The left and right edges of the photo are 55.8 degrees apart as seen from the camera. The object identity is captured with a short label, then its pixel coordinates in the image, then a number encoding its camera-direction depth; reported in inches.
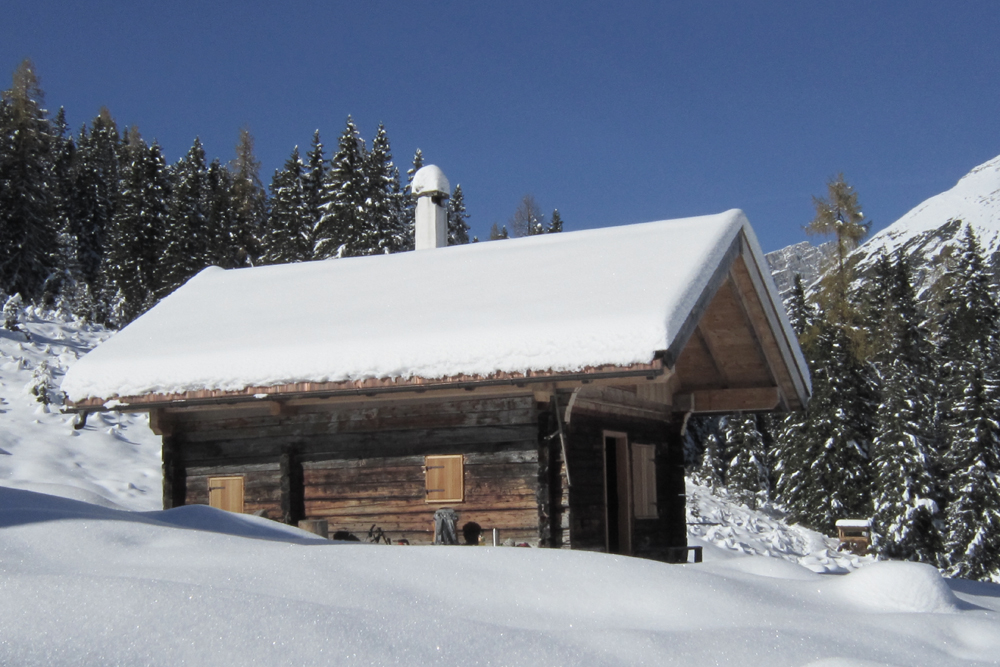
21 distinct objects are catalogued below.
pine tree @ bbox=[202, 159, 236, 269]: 2150.2
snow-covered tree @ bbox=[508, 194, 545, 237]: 2536.9
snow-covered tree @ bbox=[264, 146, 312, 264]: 1932.8
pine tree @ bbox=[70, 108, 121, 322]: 2524.6
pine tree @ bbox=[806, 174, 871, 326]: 1627.7
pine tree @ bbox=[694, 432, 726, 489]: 1759.7
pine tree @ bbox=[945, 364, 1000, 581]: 1153.4
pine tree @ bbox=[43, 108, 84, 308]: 1852.9
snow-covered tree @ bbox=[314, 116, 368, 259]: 1617.9
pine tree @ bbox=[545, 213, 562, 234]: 2408.5
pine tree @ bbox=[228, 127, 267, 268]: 2261.3
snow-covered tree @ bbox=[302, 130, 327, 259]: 2043.6
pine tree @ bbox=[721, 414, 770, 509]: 1713.8
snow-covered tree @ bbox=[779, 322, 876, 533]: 1392.7
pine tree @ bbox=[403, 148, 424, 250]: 1854.0
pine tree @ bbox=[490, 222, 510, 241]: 2822.8
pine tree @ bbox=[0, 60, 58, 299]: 1934.1
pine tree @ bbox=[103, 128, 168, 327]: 2091.5
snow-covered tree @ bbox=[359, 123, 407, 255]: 1600.6
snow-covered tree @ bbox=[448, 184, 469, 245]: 2188.7
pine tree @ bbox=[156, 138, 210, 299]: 1940.2
